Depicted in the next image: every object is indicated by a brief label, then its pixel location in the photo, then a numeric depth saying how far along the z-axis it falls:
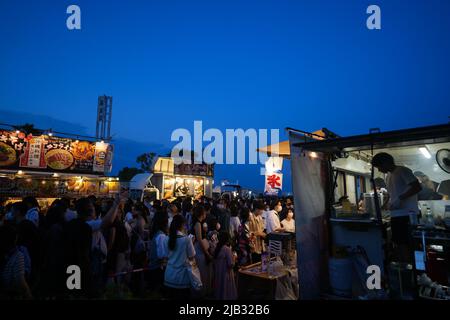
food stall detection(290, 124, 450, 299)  4.48
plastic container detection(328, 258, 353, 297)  5.15
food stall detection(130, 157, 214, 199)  20.11
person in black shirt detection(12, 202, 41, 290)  3.96
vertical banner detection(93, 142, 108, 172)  16.00
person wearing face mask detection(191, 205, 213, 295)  5.19
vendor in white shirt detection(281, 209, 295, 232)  8.20
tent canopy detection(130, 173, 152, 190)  19.64
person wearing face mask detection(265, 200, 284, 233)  8.15
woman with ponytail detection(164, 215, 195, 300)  4.04
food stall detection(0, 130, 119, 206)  12.76
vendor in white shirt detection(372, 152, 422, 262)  4.93
